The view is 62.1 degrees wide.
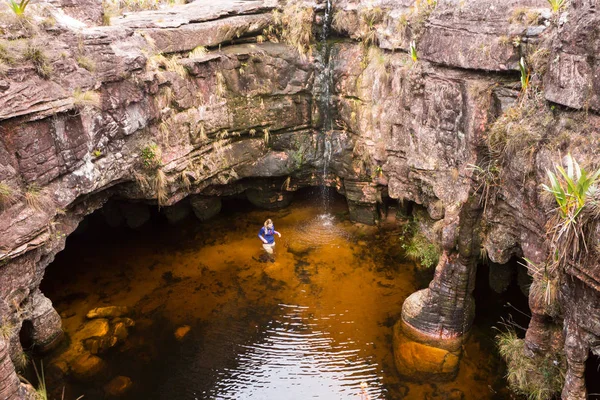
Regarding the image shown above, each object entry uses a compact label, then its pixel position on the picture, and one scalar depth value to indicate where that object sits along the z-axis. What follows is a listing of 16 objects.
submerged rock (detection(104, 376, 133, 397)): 9.03
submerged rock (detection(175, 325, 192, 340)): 10.31
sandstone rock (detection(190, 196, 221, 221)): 14.11
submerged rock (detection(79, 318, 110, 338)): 10.09
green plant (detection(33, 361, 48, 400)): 7.85
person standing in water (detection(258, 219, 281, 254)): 12.68
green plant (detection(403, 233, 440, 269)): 11.65
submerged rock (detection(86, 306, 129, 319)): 10.70
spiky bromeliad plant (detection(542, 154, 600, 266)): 5.78
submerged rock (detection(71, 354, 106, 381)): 9.32
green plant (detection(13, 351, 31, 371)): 8.46
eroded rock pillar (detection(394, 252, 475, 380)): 9.31
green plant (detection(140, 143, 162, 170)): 11.15
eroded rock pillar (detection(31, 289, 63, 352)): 9.21
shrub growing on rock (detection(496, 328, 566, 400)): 7.66
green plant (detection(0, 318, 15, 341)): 7.92
